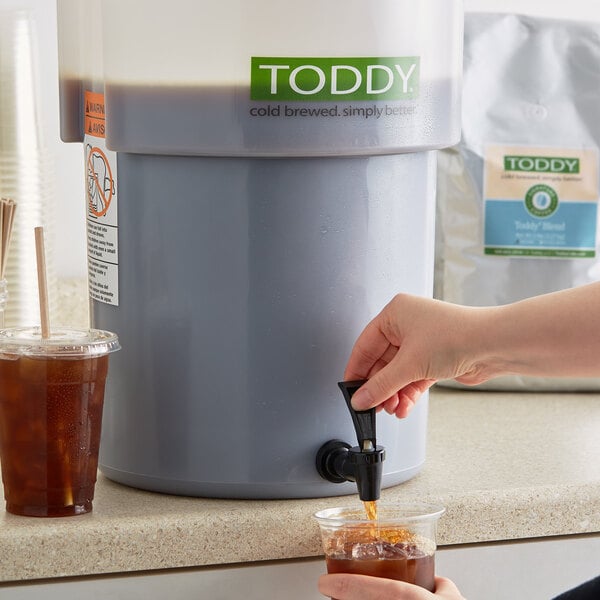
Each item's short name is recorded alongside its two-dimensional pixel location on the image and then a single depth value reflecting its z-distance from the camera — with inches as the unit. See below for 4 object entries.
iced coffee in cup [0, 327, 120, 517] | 73.7
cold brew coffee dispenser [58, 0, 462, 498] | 73.9
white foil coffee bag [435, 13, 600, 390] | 92.7
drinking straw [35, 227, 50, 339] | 74.5
